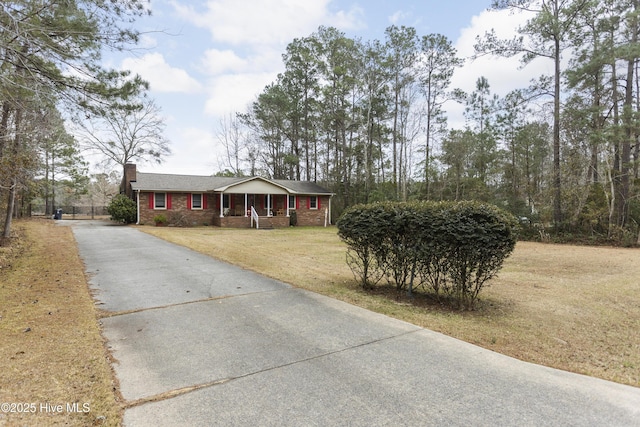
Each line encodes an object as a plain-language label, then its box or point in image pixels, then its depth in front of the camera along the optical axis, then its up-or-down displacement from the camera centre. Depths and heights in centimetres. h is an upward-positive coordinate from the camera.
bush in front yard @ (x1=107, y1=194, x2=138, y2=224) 2129 +1
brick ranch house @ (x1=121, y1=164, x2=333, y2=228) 2211 +76
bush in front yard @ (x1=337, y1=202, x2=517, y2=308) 443 -45
